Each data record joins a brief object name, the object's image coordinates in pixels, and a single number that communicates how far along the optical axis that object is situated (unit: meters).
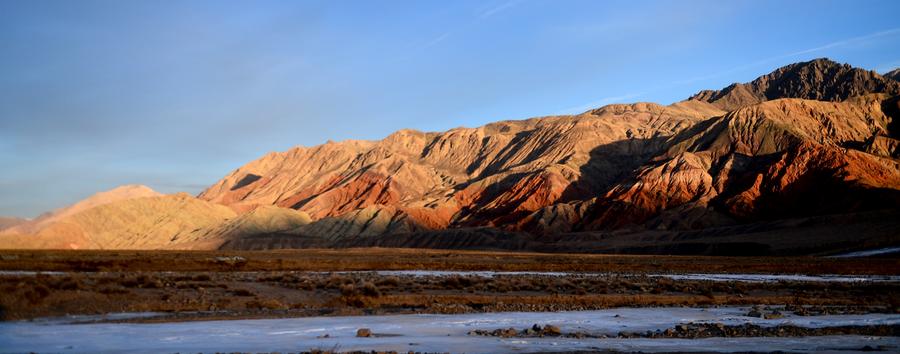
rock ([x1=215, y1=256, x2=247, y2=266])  49.12
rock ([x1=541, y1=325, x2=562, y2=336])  16.56
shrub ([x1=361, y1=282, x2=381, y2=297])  25.41
